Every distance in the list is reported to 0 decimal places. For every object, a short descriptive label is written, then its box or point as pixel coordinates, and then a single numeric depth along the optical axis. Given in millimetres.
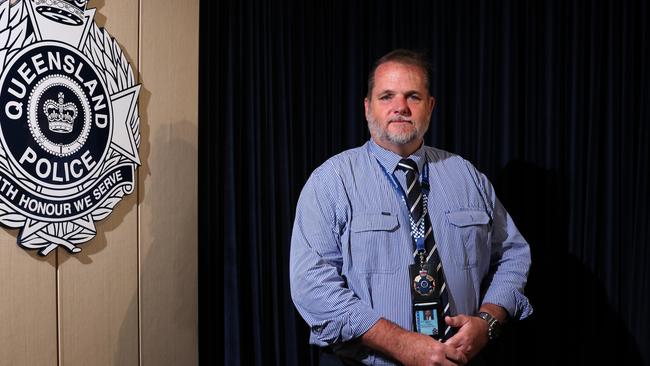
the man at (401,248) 1660
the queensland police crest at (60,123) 1676
